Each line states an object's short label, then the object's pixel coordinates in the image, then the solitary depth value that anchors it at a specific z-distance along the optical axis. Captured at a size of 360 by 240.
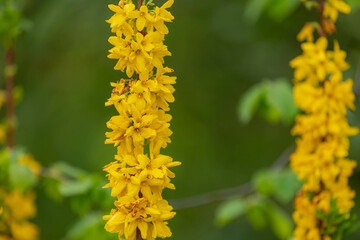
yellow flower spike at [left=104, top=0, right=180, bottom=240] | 3.81
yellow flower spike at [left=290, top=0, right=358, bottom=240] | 4.98
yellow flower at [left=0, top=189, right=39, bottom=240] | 7.46
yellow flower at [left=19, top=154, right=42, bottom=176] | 7.36
